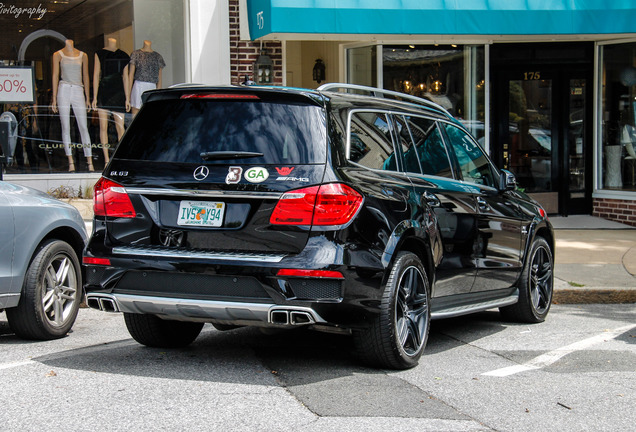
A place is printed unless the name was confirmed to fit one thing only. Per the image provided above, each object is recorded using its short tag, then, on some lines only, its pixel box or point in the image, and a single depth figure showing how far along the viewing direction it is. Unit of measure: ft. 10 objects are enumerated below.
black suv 17.24
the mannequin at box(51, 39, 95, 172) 46.75
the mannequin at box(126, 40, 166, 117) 48.29
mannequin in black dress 47.60
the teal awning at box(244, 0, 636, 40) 42.88
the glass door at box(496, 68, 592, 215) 52.11
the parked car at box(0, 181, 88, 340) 21.15
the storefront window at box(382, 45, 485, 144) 50.26
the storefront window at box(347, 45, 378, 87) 50.19
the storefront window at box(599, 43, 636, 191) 50.70
